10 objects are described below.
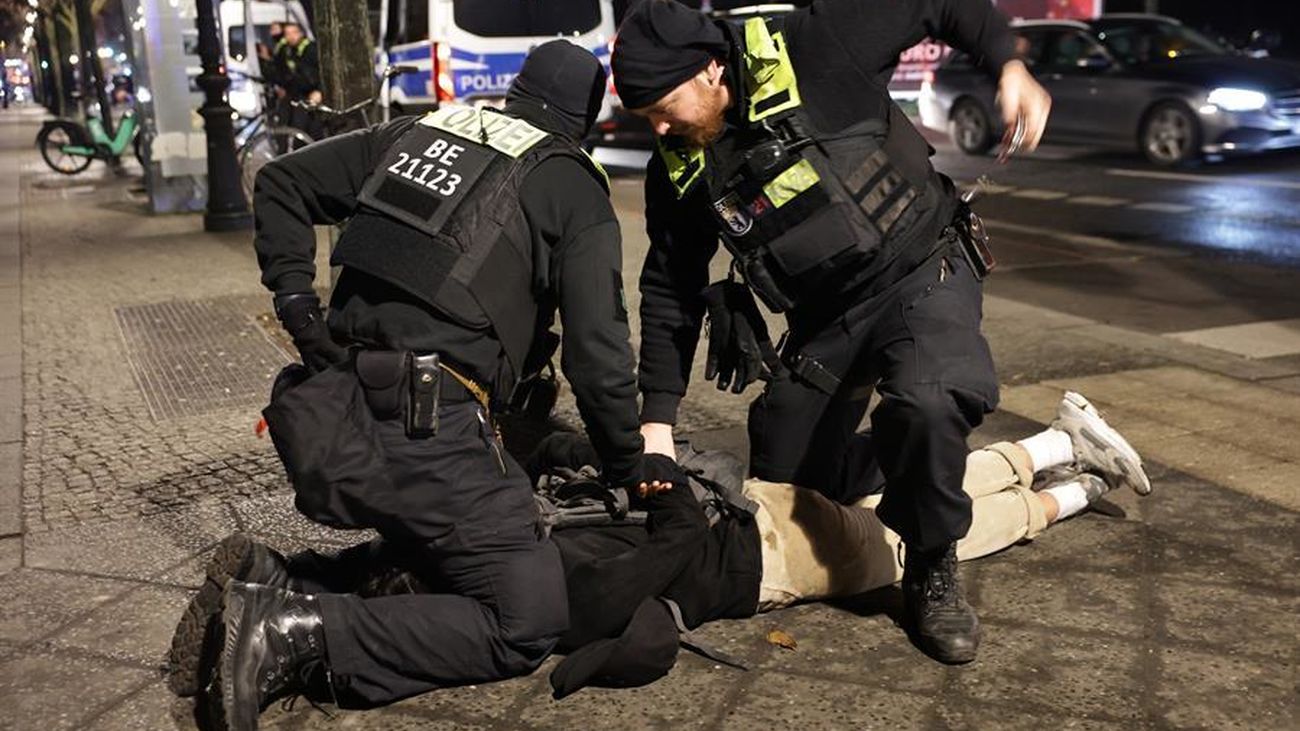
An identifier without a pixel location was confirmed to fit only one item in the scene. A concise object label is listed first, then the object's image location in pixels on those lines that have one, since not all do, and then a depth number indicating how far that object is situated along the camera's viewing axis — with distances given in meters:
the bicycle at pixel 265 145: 12.21
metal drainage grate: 5.75
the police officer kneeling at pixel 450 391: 2.86
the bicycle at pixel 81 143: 18.59
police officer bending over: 3.05
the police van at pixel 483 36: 14.27
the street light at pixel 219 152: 11.54
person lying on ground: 3.04
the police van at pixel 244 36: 17.78
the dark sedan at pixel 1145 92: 13.08
